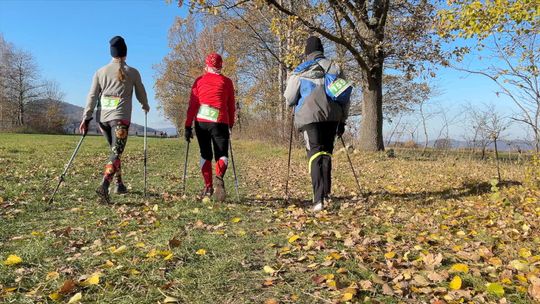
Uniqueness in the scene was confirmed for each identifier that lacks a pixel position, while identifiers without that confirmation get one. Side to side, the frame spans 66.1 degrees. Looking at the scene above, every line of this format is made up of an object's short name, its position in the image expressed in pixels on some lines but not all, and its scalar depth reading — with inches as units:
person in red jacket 246.7
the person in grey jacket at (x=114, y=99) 242.4
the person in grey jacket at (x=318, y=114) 225.3
